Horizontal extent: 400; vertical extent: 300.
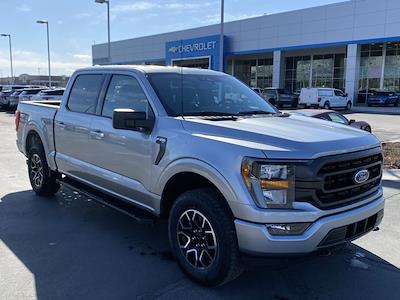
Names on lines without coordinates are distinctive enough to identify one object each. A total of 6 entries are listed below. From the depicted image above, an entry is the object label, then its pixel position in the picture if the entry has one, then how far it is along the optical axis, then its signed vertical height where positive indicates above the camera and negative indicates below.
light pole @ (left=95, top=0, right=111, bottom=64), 33.70 +6.09
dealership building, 36.69 +3.59
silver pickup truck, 3.25 -0.70
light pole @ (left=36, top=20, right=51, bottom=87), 46.17 +3.64
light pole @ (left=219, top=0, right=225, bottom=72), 24.42 +4.06
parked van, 33.19 -1.00
